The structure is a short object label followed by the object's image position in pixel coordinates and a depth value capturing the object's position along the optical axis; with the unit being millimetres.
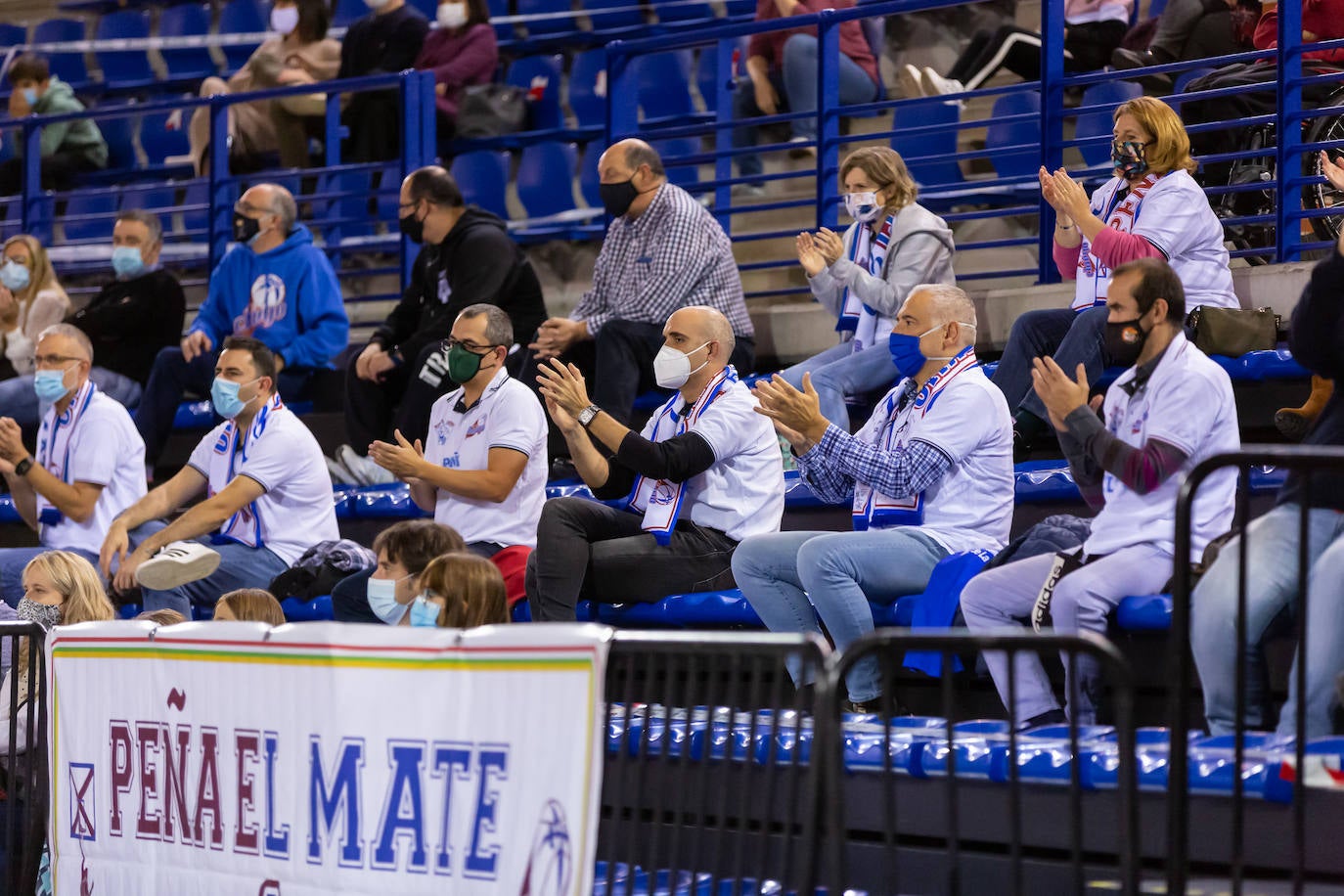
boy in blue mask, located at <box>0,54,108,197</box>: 24937
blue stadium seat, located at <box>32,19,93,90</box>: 28719
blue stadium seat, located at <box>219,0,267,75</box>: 27172
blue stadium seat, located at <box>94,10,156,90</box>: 28125
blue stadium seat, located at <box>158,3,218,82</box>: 27469
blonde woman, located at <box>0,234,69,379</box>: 20422
